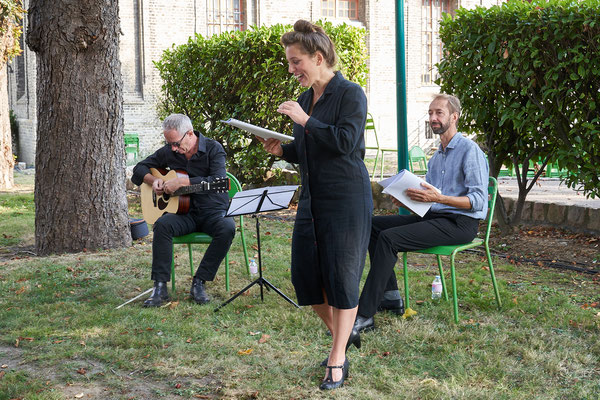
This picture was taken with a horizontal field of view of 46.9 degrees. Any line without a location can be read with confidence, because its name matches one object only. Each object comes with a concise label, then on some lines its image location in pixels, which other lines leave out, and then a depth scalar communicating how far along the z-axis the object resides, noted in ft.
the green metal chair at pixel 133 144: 63.81
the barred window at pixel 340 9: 71.20
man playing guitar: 18.43
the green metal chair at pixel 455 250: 15.93
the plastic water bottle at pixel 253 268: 20.80
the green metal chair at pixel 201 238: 18.81
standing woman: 11.64
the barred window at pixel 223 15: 67.56
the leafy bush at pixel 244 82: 35.63
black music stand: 16.74
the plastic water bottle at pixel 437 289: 18.10
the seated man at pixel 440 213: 15.37
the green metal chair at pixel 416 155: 41.29
